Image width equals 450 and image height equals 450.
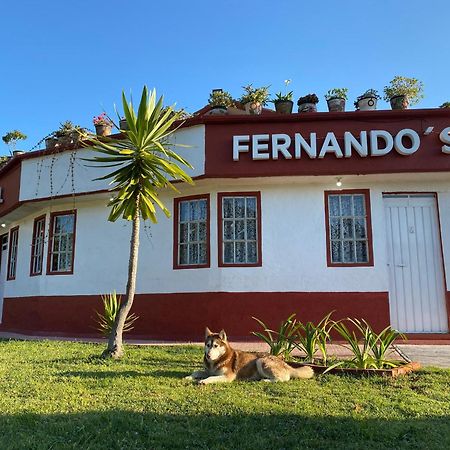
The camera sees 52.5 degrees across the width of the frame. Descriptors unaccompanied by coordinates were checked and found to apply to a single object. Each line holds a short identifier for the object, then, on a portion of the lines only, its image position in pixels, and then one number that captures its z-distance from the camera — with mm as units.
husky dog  5059
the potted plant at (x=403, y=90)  9538
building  8656
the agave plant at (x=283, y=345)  6156
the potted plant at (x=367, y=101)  9414
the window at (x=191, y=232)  9344
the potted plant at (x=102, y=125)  10867
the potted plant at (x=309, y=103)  9617
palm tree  6648
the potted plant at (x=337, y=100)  9578
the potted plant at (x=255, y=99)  9914
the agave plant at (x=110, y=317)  7840
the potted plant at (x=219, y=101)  9945
